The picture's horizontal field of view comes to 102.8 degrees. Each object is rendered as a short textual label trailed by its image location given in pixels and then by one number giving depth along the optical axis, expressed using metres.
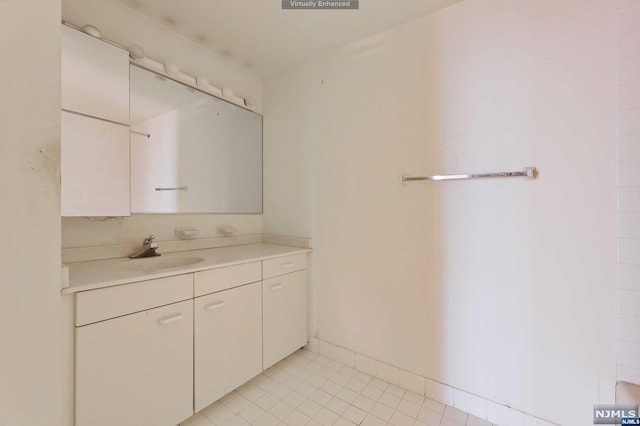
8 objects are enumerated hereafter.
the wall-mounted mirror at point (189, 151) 1.51
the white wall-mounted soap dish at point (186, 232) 1.68
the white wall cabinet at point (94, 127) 1.16
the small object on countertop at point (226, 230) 1.92
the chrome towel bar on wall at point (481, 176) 1.17
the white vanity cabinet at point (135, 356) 0.93
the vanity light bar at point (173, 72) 1.24
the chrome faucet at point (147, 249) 1.42
